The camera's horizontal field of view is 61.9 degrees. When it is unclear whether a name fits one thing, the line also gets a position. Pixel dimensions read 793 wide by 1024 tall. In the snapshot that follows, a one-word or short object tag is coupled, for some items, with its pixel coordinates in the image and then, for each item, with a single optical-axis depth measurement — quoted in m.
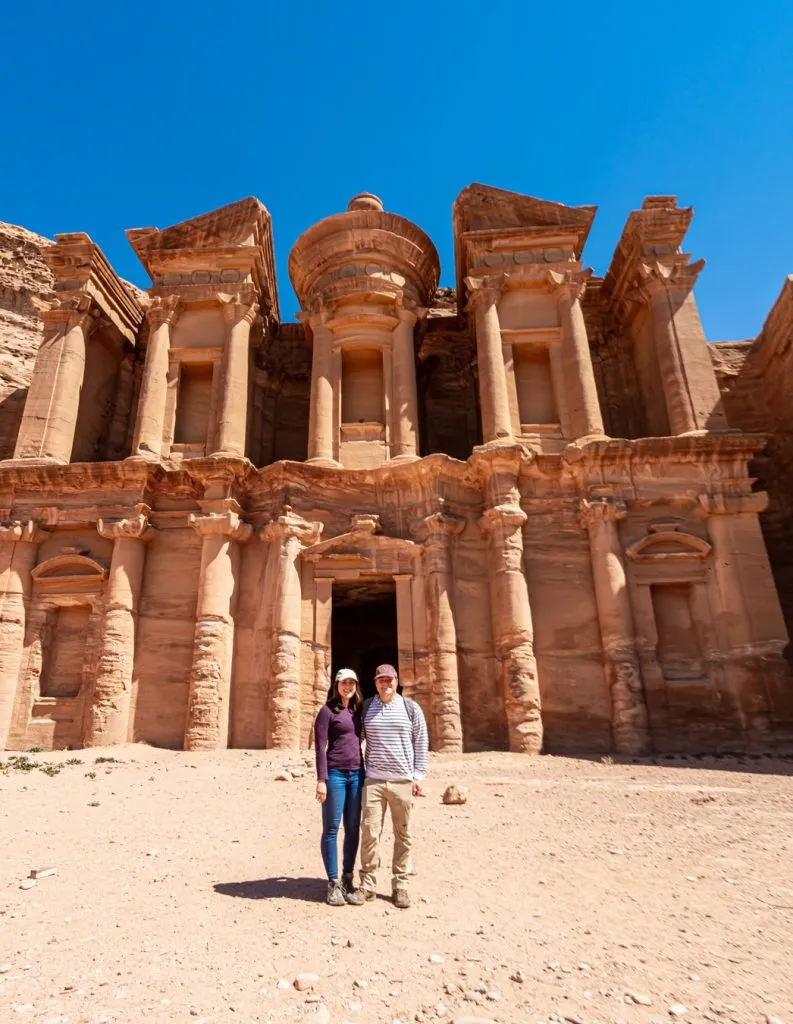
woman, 5.22
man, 5.22
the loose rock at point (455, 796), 8.73
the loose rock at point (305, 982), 3.79
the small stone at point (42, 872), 5.84
